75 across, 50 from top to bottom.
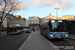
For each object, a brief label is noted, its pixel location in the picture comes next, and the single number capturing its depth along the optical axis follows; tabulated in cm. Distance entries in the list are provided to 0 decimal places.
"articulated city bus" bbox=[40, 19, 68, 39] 754
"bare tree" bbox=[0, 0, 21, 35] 1554
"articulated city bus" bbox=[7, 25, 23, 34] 1714
